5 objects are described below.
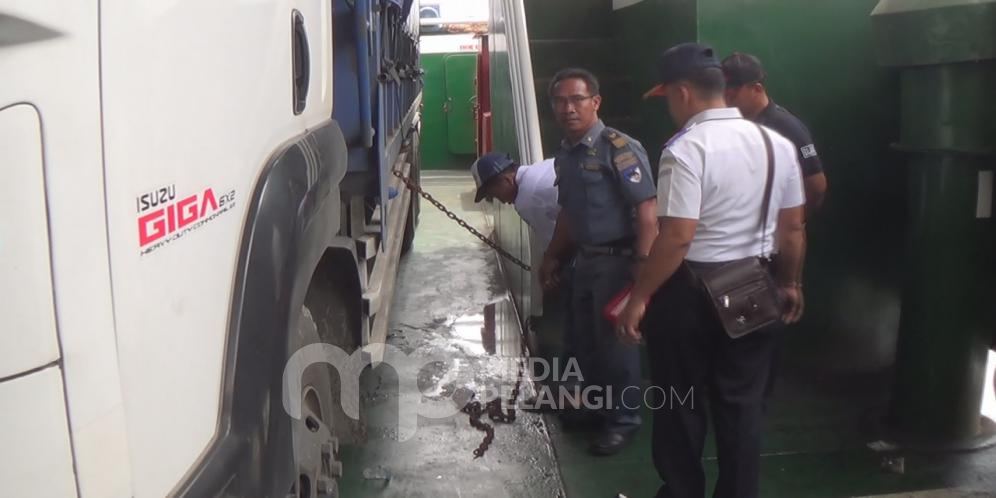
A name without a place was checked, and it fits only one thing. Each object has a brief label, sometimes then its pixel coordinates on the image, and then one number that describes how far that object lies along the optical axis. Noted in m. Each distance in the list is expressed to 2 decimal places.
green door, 14.30
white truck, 1.16
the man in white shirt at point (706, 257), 2.84
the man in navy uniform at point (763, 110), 3.77
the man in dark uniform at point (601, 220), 3.61
